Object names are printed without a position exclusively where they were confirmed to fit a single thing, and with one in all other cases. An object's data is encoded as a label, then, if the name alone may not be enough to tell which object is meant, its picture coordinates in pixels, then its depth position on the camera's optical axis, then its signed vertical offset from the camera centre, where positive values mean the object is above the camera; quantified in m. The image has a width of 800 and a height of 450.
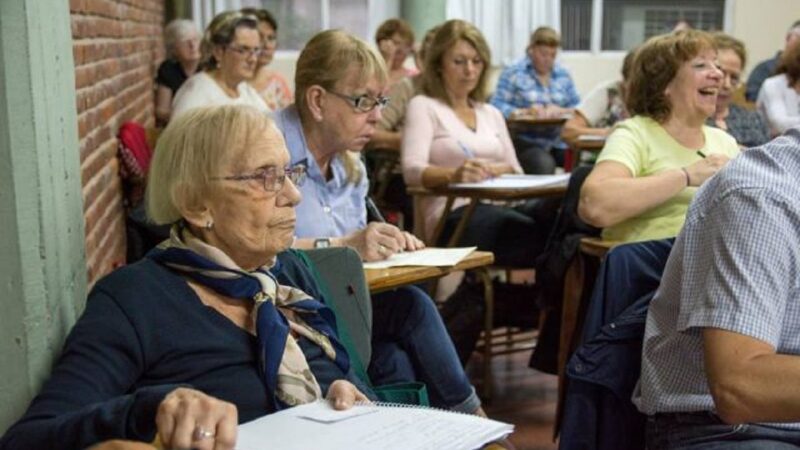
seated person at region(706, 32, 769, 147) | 4.09 -0.38
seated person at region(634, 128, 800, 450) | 1.53 -0.42
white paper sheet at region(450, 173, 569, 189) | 3.87 -0.57
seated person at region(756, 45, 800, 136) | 5.59 -0.39
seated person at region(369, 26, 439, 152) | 5.28 -0.45
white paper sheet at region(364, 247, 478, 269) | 2.57 -0.56
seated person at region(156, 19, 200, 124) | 6.26 -0.19
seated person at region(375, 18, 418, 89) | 7.21 -0.09
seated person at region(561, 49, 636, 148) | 5.93 -0.49
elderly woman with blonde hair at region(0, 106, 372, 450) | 1.45 -0.41
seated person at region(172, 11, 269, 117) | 5.14 -0.12
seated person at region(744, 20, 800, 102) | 7.62 -0.37
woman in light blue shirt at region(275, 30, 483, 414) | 2.72 -0.28
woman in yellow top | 2.83 -0.34
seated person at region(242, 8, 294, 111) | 6.31 -0.28
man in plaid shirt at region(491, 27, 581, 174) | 7.30 -0.38
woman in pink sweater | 4.10 -0.48
